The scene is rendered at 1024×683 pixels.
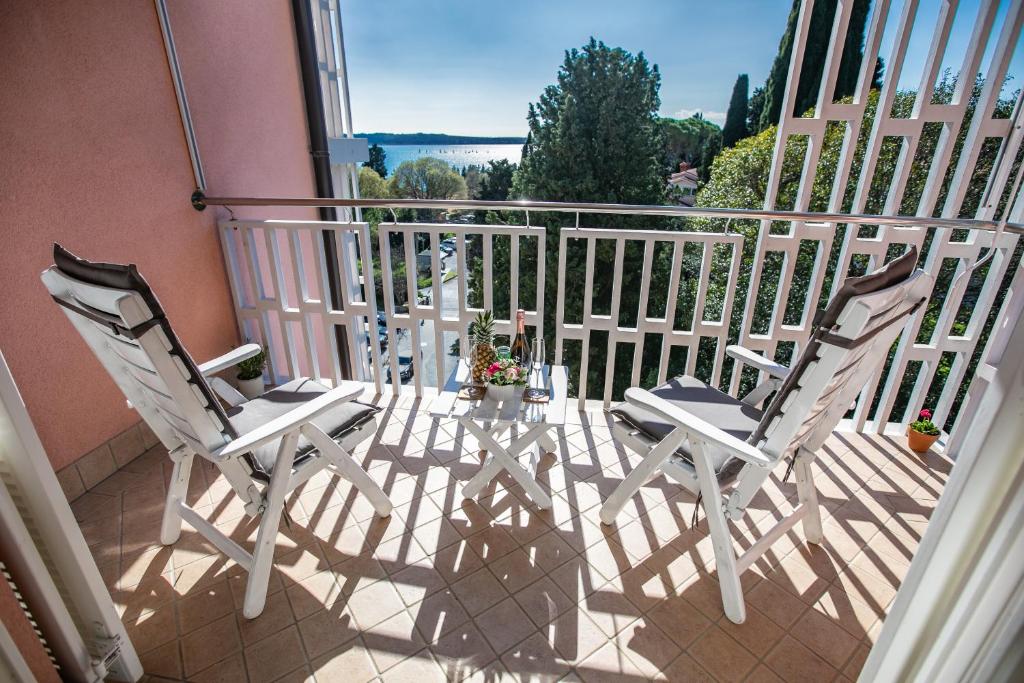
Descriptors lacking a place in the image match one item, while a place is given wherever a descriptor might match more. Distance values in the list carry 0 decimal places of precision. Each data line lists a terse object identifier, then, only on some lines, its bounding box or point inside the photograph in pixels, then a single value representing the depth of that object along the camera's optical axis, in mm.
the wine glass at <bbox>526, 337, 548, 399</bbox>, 2192
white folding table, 1972
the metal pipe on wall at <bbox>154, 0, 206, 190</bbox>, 2479
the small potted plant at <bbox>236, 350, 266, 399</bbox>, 3006
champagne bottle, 2109
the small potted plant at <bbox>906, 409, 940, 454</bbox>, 2523
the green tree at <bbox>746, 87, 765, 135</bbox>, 15664
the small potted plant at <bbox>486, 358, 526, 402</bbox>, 2018
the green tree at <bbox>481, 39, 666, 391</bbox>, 10703
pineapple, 2070
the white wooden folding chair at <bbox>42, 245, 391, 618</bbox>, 1303
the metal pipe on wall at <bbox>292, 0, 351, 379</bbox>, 3762
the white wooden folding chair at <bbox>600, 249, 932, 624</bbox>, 1341
